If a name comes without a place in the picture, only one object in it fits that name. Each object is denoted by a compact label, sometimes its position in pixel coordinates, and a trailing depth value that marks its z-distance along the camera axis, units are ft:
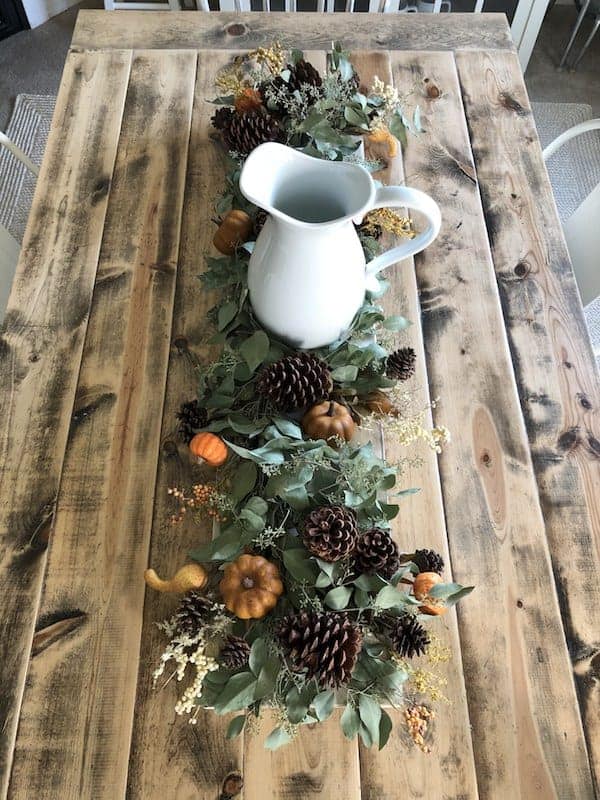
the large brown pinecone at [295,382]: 2.59
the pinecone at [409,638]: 2.30
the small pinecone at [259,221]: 3.09
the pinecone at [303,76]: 3.56
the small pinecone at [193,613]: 2.40
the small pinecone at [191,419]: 2.81
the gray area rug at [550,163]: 6.55
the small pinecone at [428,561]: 2.55
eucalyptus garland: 2.26
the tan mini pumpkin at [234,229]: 3.16
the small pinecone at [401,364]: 2.92
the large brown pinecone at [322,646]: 2.12
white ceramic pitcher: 2.34
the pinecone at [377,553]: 2.34
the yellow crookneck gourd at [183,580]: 2.53
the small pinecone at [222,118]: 3.62
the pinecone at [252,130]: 3.38
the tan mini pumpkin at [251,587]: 2.32
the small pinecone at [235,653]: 2.28
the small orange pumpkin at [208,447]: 2.65
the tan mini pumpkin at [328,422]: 2.64
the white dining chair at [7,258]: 4.08
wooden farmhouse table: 2.43
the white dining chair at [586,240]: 4.05
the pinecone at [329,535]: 2.27
